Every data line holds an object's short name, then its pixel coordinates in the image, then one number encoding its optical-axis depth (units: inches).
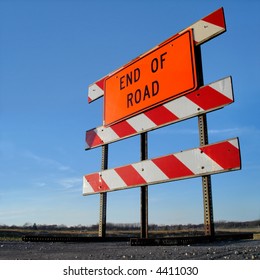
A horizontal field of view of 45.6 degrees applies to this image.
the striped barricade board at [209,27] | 189.9
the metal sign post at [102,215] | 239.0
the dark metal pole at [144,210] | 204.1
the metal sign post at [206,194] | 167.6
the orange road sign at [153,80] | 198.8
